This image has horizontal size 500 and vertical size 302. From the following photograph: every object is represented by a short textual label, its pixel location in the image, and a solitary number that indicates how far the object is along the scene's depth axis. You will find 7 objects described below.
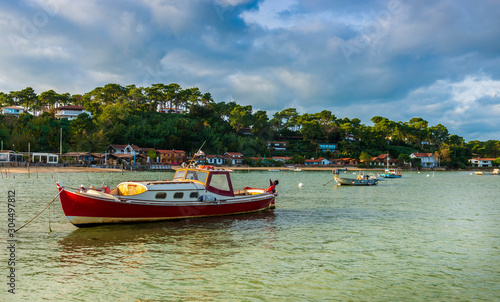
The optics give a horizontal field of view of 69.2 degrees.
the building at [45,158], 85.16
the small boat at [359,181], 58.03
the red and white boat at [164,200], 18.70
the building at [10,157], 79.62
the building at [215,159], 119.75
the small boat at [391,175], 82.90
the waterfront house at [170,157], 112.56
